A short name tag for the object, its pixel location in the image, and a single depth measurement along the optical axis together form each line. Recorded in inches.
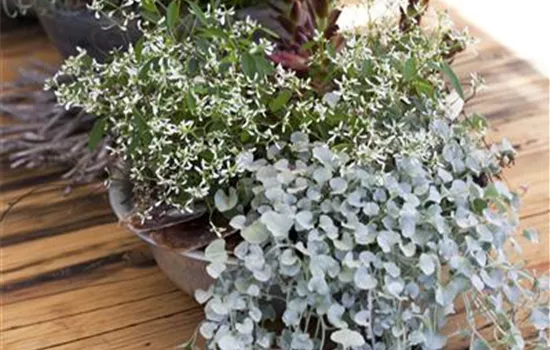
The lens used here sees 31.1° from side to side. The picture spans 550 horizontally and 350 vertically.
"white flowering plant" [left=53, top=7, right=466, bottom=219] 42.4
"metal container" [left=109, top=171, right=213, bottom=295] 45.4
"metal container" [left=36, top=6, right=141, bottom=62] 59.4
